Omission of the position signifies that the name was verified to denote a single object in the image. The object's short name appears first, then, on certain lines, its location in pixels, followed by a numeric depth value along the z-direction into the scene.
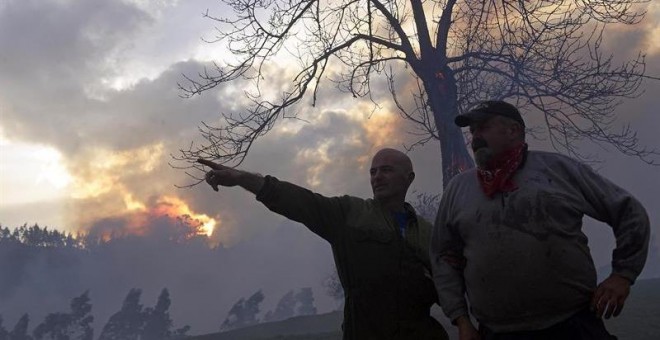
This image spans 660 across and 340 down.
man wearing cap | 2.34
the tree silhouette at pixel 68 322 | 93.69
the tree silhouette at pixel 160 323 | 102.06
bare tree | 7.45
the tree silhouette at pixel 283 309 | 140.70
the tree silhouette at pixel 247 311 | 112.56
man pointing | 2.99
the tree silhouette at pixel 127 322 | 101.69
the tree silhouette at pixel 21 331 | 90.31
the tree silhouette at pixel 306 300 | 133.12
